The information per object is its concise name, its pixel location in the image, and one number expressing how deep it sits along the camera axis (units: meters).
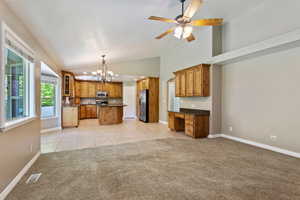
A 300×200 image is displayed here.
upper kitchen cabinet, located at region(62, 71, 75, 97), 6.18
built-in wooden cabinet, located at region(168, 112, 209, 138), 4.55
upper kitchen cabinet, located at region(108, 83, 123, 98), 9.72
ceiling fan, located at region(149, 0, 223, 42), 2.48
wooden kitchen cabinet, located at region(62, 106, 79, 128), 5.96
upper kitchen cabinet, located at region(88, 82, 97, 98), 9.24
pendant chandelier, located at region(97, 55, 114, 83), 5.98
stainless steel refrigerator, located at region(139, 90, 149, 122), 7.62
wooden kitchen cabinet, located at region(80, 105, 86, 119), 8.84
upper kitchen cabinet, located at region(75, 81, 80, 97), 8.65
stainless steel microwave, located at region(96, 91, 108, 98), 9.39
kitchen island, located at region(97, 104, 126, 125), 6.88
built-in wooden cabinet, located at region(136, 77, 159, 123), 7.68
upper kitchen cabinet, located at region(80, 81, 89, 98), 9.05
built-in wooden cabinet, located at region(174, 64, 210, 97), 4.68
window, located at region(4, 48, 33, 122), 2.15
